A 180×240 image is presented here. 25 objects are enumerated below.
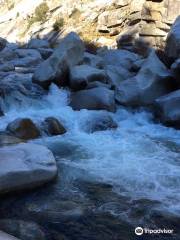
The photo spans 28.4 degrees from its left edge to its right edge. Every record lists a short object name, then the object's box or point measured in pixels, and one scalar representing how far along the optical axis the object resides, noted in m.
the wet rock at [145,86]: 9.41
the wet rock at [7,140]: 6.83
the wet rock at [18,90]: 9.70
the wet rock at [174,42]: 10.15
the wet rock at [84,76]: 10.10
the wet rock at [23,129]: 7.62
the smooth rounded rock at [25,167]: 5.38
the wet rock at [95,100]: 9.15
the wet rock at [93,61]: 11.98
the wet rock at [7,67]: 12.90
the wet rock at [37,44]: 20.07
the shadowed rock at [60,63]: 10.41
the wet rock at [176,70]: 9.38
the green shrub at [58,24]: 24.35
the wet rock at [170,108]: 8.39
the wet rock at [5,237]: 3.90
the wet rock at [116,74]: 10.53
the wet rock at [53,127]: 8.08
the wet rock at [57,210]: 4.91
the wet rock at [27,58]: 14.57
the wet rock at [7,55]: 15.69
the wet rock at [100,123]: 8.47
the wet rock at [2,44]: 19.74
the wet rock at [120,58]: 12.13
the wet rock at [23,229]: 4.47
